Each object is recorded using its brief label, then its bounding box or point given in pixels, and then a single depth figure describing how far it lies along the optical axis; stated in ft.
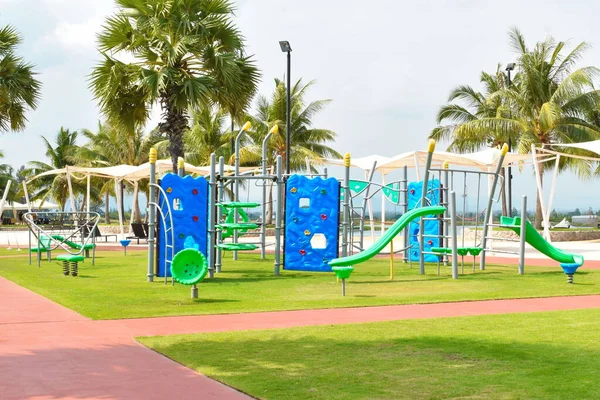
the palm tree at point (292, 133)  138.10
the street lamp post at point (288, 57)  82.43
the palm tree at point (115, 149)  163.73
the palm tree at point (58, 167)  183.32
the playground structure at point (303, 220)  49.19
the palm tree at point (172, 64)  67.36
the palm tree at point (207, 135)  145.89
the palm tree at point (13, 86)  70.74
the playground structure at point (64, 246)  49.75
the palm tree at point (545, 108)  114.62
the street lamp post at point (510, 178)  122.31
